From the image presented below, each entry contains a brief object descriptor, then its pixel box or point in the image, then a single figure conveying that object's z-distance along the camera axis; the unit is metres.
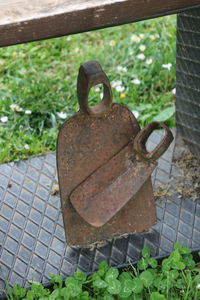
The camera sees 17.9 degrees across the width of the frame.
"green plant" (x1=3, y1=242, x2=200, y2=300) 1.97
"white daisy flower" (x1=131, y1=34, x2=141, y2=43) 3.35
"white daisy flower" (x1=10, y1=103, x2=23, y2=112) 2.93
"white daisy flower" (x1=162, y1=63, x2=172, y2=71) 3.09
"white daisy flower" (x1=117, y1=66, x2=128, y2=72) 3.17
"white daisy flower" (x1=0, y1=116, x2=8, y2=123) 2.88
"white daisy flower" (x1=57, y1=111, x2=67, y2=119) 2.87
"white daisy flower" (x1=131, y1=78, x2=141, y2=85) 3.07
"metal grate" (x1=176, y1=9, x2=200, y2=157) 2.32
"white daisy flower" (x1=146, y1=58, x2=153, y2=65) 3.17
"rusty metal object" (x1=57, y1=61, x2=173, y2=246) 1.97
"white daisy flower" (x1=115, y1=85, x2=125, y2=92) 3.01
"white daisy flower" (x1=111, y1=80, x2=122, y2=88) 3.05
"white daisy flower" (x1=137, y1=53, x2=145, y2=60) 3.20
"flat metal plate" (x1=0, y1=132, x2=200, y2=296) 2.11
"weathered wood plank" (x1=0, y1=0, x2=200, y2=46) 1.57
